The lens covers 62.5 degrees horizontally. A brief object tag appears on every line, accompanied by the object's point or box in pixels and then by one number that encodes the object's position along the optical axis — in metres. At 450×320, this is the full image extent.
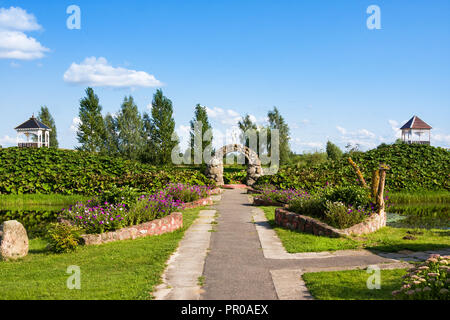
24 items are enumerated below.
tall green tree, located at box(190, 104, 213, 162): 35.84
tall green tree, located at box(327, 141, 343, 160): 39.47
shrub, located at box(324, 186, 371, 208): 10.84
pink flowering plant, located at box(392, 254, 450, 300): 4.70
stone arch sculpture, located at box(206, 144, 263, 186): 25.80
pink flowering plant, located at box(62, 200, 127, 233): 9.57
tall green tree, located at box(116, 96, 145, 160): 35.34
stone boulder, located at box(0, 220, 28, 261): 8.20
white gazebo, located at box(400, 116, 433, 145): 31.36
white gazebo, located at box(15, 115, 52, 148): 31.92
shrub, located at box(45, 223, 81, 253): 8.53
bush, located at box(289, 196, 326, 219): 11.14
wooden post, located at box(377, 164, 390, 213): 11.04
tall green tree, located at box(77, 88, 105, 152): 34.56
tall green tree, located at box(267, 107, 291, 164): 39.51
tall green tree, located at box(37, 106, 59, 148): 43.34
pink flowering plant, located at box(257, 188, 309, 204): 16.42
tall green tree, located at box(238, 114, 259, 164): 39.72
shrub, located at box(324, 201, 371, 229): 10.06
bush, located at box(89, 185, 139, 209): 10.56
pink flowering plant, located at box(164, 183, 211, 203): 16.14
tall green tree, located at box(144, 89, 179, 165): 34.88
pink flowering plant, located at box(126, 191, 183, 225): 10.21
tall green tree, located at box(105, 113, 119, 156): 35.47
